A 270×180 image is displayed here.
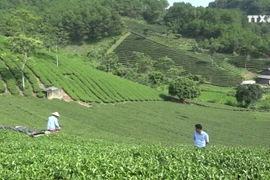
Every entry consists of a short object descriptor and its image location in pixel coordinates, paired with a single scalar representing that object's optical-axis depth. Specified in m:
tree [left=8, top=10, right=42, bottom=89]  41.67
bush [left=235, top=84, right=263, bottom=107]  66.12
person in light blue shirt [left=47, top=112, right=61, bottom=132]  18.08
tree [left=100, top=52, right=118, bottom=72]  76.93
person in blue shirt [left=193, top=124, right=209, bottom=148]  13.76
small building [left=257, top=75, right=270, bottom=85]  91.90
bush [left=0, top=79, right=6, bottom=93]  38.55
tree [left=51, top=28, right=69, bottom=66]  72.25
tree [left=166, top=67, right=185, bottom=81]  83.38
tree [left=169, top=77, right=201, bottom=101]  59.81
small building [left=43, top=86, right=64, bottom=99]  41.66
